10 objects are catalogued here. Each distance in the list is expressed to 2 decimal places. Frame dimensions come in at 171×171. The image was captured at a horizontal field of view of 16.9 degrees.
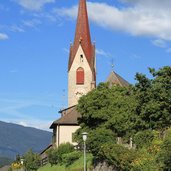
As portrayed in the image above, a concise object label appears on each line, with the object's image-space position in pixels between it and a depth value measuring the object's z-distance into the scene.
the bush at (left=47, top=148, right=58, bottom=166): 59.28
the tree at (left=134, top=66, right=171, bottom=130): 37.84
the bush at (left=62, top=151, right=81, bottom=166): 52.62
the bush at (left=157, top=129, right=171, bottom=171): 26.81
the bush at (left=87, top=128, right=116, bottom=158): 42.94
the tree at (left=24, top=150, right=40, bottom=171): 68.84
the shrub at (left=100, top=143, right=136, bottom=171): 33.16
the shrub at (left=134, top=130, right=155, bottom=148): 36.03
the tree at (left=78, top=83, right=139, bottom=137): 44.28
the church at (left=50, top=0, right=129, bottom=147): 106.19
